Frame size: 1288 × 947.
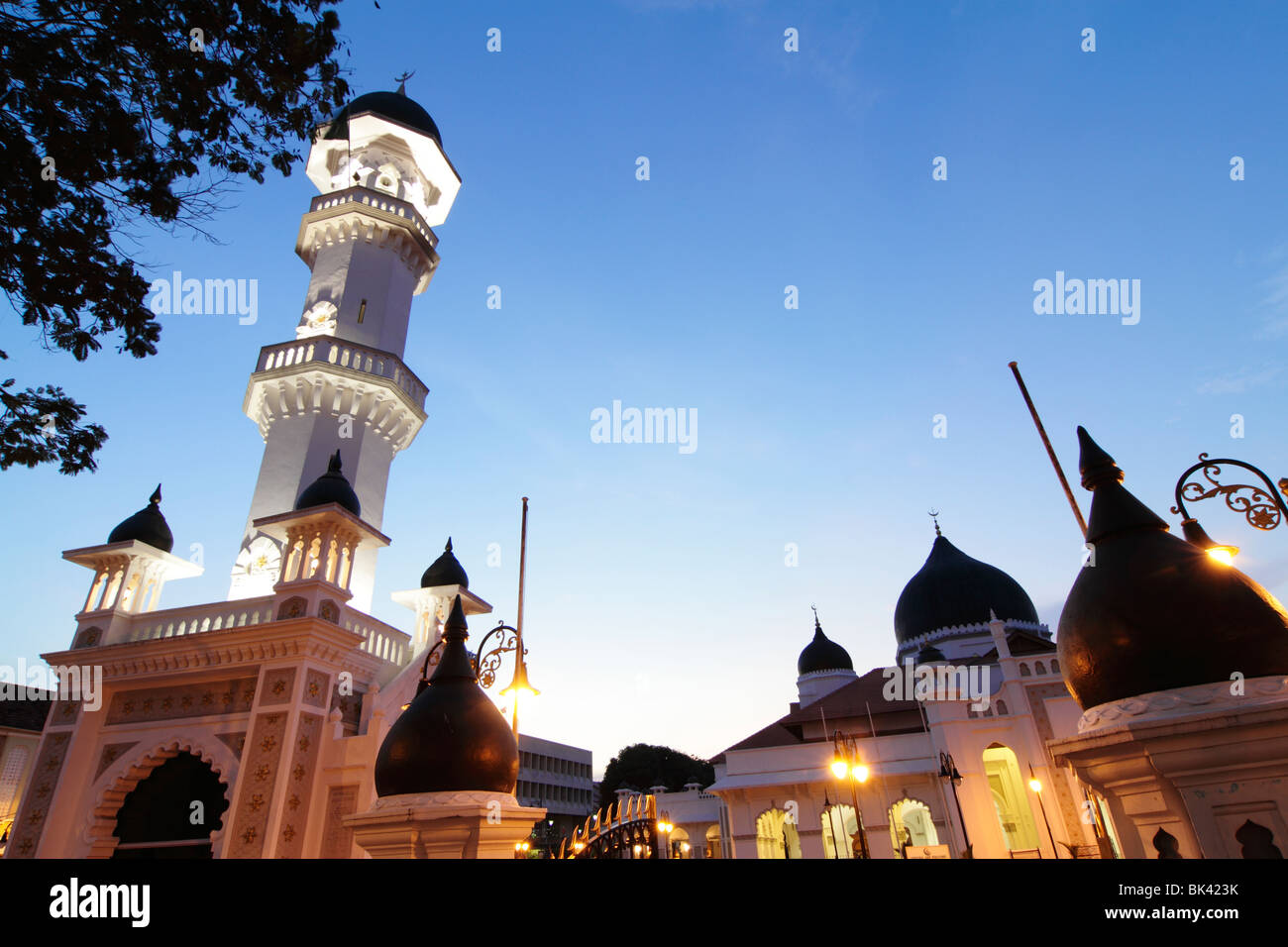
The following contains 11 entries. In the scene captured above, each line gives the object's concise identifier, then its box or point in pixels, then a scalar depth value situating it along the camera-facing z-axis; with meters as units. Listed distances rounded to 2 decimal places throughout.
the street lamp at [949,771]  20.03
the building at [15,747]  28.34
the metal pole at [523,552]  12.57
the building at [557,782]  59.12
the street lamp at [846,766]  13.05
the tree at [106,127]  5.97
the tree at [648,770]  67.56
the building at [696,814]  36.38
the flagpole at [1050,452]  11.66
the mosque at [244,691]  12.86
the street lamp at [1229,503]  5.12
